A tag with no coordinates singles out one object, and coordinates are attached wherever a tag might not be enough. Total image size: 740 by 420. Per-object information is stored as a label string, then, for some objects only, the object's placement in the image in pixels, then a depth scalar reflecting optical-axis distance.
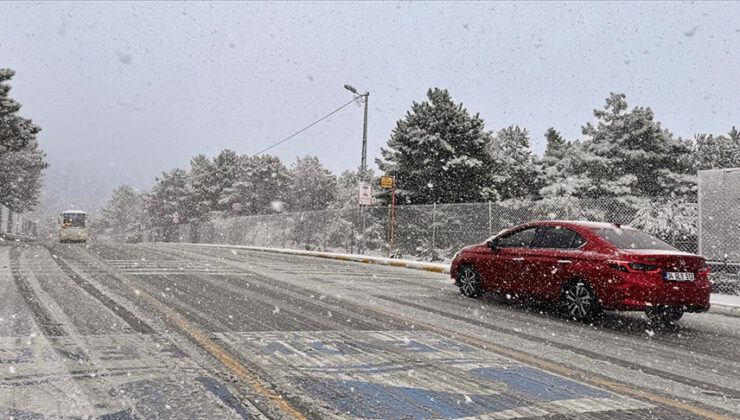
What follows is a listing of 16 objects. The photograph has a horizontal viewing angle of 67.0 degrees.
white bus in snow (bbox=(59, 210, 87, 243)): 42.94
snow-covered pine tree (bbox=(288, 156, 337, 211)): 68.31
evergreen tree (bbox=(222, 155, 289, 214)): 63.94
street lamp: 27.14
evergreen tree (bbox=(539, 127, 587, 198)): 31.30
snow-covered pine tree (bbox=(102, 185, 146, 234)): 124.78
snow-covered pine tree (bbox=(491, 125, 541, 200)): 37.16
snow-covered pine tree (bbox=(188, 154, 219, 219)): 70.50
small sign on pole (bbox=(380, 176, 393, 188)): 24.21
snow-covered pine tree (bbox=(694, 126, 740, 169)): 49.12
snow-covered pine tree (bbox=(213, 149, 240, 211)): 68.94
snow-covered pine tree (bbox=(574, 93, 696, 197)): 31.59
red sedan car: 7.34
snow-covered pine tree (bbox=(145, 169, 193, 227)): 77.56
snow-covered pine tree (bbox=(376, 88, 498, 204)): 31.77
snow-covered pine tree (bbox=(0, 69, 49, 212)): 29.33
